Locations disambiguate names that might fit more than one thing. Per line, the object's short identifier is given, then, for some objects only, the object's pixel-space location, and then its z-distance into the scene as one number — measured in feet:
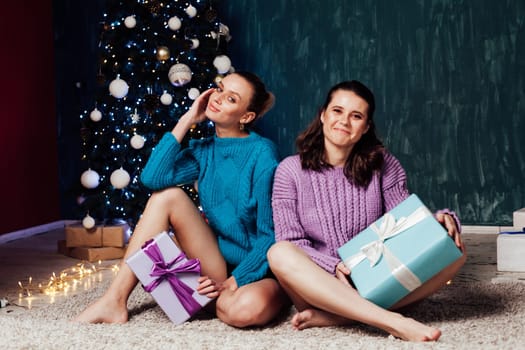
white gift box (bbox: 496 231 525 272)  10.10
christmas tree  13.41
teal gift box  6.62
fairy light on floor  10.25
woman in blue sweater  7.96
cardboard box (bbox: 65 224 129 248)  13.23
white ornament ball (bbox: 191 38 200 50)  13.79
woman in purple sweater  7.45
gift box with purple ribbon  7.74
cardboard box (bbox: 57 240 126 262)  12.89
